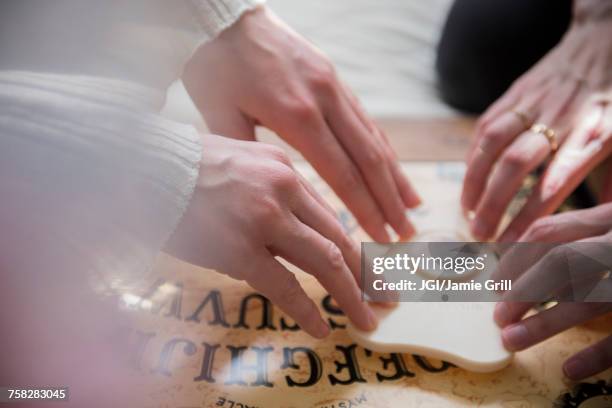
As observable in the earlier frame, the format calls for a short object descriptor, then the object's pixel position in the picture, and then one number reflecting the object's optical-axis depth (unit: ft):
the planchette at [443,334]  1.87
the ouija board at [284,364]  1.83
